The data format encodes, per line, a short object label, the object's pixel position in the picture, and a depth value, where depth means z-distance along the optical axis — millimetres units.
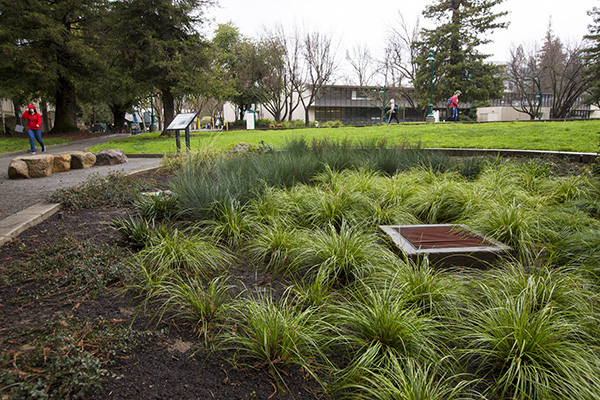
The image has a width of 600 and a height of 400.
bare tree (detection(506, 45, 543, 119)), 36781
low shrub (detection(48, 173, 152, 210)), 4598
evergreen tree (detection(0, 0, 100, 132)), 18000
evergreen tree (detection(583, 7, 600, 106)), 29984
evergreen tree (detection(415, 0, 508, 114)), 32125
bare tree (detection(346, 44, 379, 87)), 44750
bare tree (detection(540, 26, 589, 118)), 34094
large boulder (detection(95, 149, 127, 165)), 9898
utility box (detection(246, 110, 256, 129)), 33297
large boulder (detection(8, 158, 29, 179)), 7355
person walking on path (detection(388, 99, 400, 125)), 22983
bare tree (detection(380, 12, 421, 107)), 40312
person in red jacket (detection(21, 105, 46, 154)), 12844
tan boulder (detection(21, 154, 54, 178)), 7559
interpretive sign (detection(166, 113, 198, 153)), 7391
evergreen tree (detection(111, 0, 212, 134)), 17844
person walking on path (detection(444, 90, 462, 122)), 20188
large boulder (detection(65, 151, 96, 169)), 8992
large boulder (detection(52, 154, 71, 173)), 8352
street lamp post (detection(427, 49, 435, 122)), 21016
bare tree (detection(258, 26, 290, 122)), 38812
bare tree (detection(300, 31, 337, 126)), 38969
